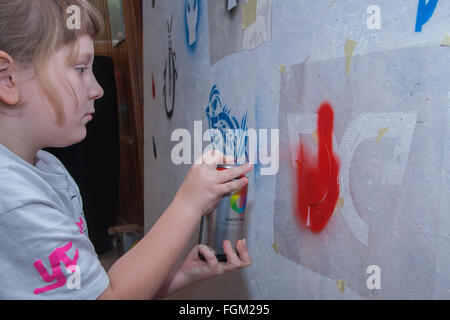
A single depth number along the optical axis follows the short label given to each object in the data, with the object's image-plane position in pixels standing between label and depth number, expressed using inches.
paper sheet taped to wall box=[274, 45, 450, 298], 19.8
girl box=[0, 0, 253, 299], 21.5
